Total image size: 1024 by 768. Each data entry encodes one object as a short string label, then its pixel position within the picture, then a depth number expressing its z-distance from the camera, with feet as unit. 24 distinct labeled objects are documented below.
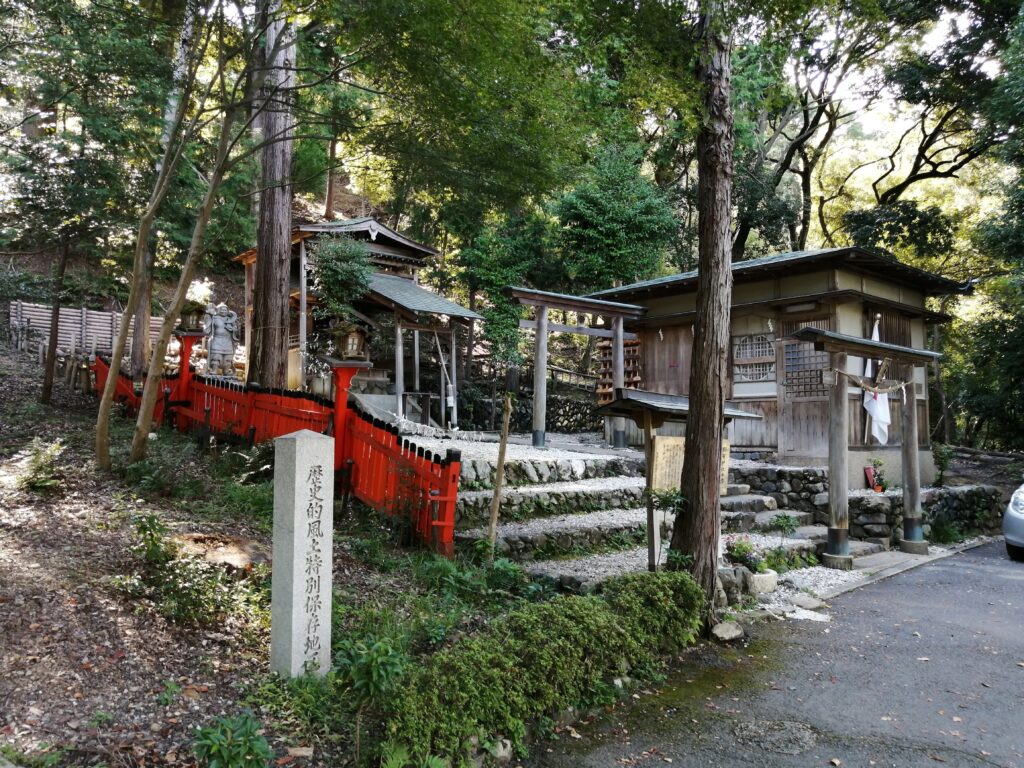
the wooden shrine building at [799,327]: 40.81
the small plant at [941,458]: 47.93
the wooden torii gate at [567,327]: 41.88
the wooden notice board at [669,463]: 20.27
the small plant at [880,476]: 39.14
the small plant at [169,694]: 10.89
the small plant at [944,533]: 37.91
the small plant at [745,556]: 25.59
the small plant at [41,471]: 22.04
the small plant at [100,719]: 10.00
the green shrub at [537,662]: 11.19
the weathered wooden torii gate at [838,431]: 29.01
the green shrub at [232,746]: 8.82
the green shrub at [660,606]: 16.66
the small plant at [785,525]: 30.94
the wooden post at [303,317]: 56.31
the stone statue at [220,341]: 57.25
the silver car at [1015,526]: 32.24
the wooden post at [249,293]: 60.08
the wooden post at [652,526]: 20.10
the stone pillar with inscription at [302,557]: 12.52
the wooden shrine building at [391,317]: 56.54
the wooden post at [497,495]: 20.23
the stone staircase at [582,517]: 22.44
